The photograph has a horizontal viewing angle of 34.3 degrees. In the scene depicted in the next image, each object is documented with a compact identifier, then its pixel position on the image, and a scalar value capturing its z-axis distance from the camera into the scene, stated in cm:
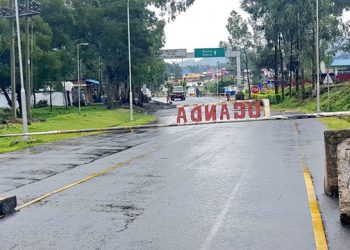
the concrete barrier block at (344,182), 763
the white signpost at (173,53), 7772
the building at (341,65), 9525
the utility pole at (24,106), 2582
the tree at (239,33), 8038
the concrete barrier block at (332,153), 912
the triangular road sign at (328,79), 4049
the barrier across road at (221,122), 2800
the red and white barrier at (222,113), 3325
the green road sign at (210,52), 7806
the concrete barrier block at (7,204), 925
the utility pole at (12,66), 3331
